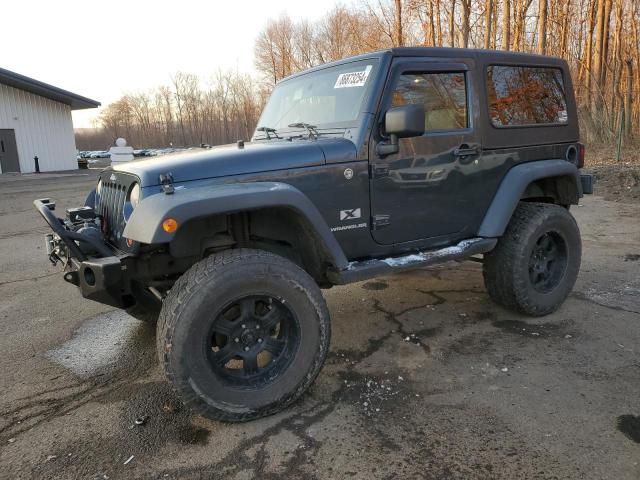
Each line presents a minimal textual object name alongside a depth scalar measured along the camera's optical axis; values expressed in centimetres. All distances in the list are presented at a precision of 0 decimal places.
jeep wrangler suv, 262
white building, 2381
